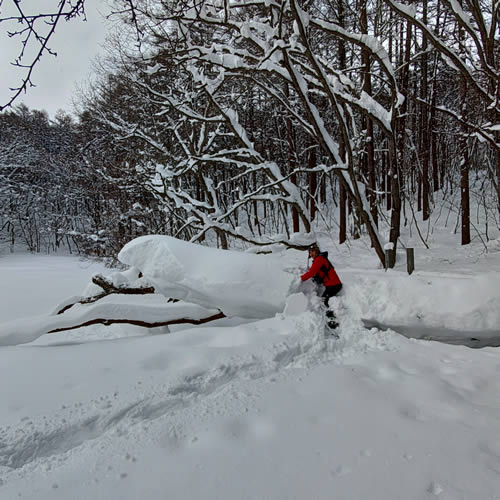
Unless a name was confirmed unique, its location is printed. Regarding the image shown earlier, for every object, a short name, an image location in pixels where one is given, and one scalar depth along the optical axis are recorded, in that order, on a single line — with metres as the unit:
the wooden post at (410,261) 5.75
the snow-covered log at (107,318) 4.06
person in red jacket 4.46
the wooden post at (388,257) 6.78
